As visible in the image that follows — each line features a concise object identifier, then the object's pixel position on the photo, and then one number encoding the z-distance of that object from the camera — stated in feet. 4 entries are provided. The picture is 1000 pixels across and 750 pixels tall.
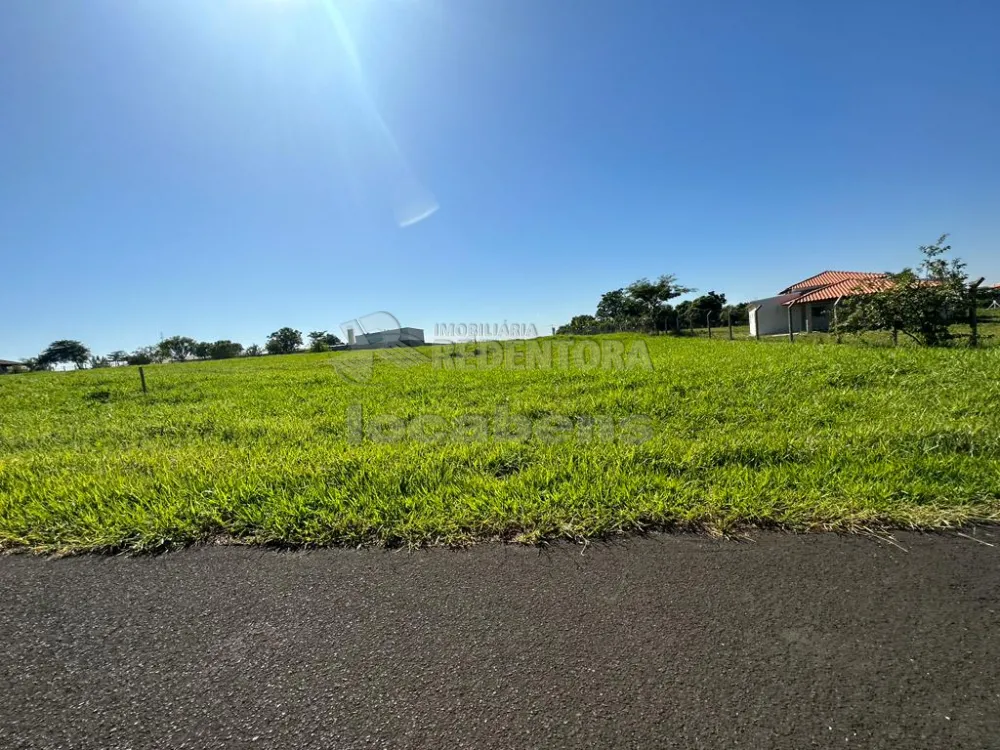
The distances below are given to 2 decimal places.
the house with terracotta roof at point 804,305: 83.16
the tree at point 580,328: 105.58
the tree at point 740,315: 129.38
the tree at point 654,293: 102.89
